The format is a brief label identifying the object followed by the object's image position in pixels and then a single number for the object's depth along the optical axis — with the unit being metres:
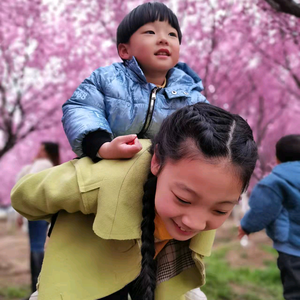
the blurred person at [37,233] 4.13
